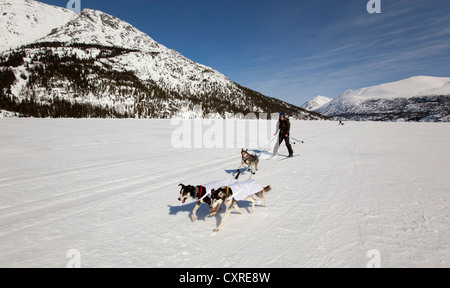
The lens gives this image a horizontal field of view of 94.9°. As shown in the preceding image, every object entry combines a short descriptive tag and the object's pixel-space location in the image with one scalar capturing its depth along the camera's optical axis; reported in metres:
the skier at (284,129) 10.91
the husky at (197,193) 3.96
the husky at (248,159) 8.00
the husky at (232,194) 3.77
